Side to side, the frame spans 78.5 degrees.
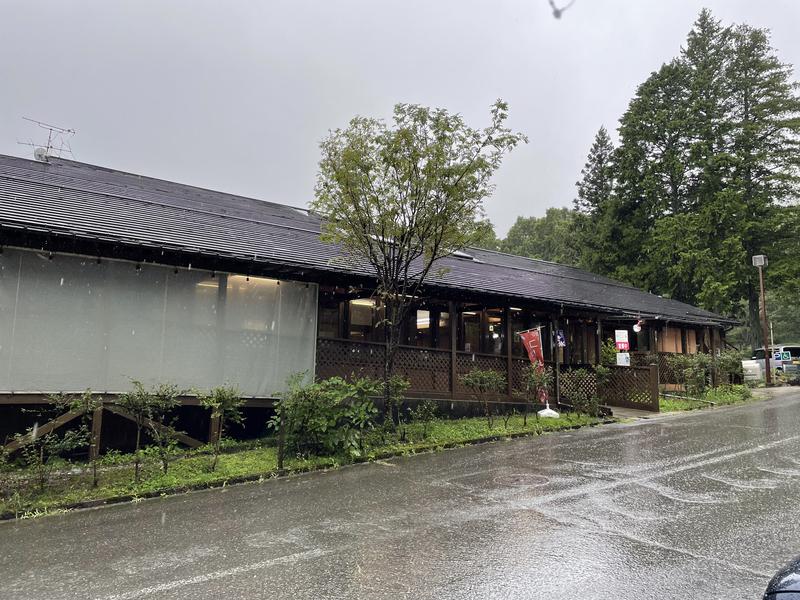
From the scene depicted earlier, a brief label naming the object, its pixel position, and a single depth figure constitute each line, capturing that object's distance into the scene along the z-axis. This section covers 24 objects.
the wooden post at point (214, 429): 8.49
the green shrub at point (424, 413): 10.09
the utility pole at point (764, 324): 22.65
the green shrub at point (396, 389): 9.55
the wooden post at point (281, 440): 7.72
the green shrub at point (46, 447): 6.20
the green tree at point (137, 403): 6.92
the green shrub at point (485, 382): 10.95
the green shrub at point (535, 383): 11.91
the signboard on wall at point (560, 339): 14.14
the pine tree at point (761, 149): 28.03
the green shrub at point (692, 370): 16.84
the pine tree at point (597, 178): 34.69
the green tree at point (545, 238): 41.56
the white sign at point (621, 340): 14.07
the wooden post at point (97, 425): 7.42
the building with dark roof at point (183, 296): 7.80
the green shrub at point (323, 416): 8.09
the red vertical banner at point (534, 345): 12.62
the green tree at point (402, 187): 9.29
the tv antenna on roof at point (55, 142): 14.73
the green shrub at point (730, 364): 18.98
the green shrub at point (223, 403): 7.68
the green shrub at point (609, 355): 15.70
